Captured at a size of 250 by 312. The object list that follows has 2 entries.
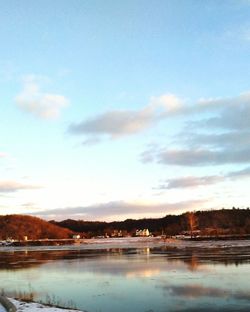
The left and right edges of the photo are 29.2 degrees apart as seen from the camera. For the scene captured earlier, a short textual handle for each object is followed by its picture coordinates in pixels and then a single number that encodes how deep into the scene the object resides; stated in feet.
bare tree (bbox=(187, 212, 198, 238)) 451.03
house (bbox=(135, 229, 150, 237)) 608.19
